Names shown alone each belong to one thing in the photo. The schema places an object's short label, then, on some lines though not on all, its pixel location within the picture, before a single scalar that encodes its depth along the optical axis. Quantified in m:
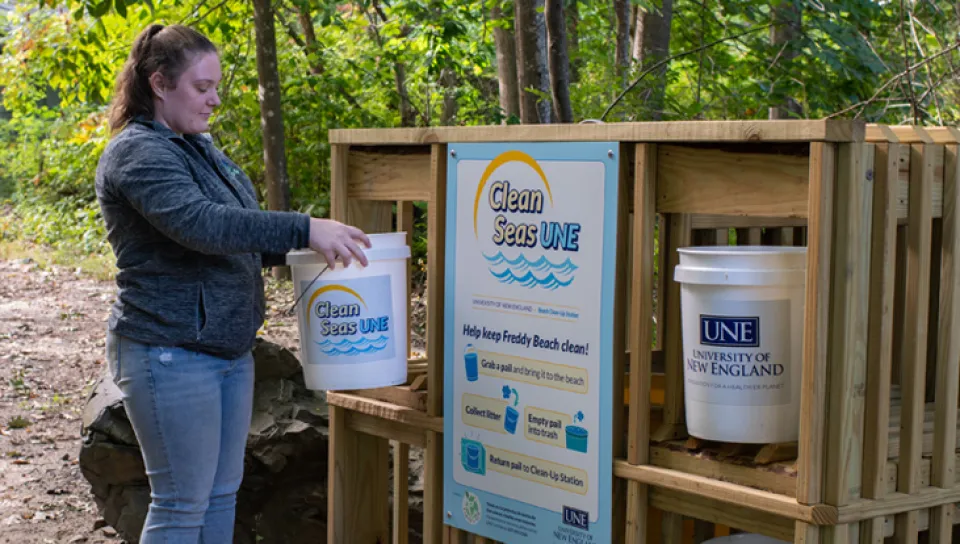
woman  2.91
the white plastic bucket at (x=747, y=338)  2.58
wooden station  2.49
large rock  4.64
